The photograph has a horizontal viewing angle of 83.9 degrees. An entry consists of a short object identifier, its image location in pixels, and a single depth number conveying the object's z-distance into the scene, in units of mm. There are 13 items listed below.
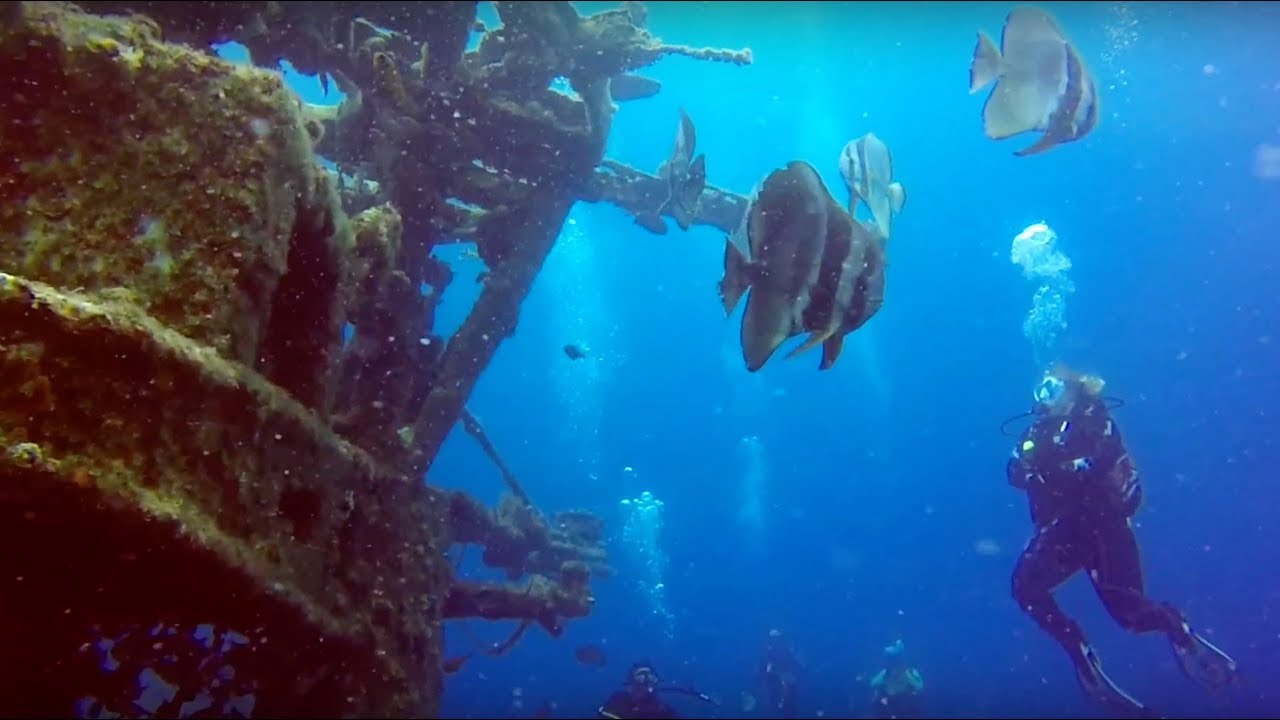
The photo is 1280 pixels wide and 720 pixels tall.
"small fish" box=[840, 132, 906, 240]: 3764
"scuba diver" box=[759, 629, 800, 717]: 17062
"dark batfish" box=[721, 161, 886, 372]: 2107
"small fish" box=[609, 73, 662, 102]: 7840
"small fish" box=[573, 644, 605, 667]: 12500
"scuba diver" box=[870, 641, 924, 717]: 16016
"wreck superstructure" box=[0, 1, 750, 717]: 1769
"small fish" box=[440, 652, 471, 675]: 3956
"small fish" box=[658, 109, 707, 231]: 5176
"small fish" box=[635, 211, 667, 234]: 8289
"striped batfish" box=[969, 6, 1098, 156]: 3559
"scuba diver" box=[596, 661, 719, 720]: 7582
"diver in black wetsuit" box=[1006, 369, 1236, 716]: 7008
